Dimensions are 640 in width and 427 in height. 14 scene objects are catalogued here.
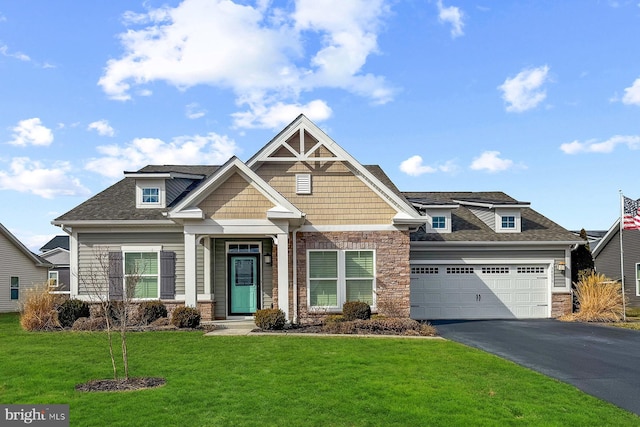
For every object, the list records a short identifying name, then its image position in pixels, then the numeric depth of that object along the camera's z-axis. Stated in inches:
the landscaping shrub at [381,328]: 633.6
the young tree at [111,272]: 752.3
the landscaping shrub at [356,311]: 698.8
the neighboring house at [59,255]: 1620.3
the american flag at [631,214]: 844.6
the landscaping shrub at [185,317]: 658.8
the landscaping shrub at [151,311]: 712.4
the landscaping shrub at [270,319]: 650.2
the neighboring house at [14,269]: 1179.9
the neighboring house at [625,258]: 1139.9
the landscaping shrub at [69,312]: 698.8
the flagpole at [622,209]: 861.8
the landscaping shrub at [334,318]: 696.5
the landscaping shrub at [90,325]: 657.6
